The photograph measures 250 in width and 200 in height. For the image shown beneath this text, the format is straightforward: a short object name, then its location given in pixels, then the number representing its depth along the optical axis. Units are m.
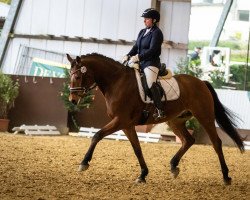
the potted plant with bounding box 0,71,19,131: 29.34
